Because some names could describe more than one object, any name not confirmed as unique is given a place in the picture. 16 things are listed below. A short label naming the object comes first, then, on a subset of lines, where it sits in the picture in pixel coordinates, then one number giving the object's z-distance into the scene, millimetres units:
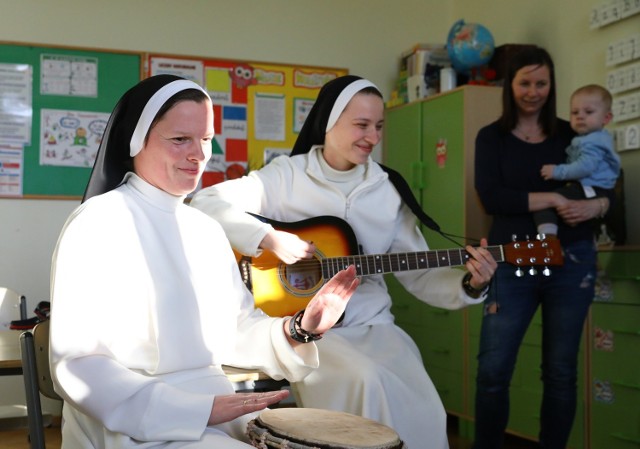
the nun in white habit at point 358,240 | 2795
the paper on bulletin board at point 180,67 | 5977
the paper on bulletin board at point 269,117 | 6207
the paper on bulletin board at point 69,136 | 5727
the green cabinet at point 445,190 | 5246
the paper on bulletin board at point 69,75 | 5734
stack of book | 5887
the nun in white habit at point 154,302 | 1814
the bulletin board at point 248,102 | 6082
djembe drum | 1802
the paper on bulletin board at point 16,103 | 5645
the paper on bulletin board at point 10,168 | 5645
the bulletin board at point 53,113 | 5664
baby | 3592
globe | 5520
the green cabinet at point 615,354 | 4055
